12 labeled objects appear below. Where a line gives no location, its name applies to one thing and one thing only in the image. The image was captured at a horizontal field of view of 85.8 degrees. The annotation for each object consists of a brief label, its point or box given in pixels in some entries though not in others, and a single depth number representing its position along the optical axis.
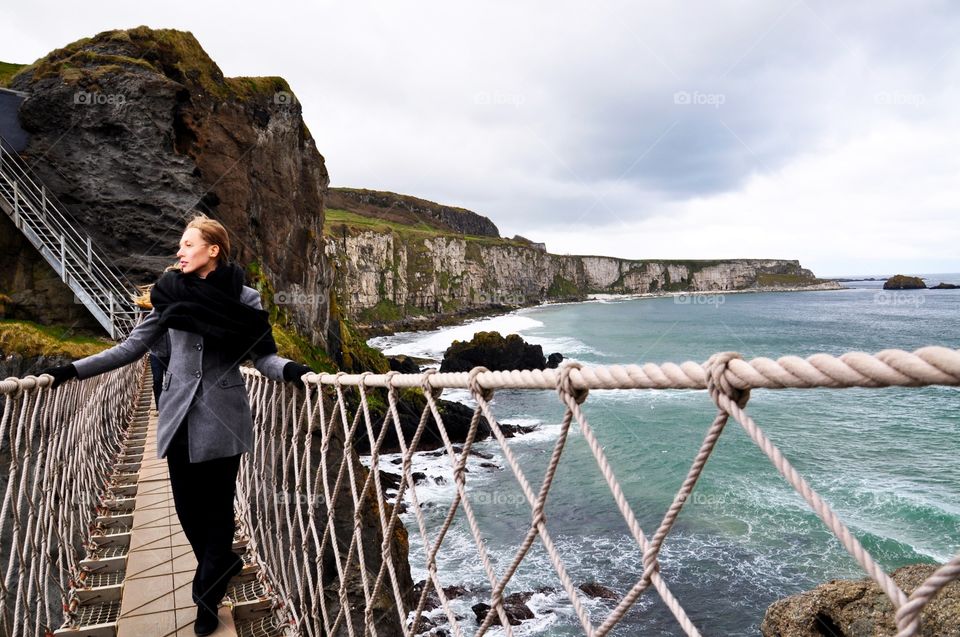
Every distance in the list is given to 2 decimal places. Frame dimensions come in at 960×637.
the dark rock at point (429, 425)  19.48
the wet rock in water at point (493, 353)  34.16
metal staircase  10.04
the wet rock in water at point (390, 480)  15.31
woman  2.41
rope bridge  0.90
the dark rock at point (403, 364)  29.99
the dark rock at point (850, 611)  5.47
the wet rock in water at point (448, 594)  10.96
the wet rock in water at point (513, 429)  21.96
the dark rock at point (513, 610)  10.06
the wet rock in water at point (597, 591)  10.69
